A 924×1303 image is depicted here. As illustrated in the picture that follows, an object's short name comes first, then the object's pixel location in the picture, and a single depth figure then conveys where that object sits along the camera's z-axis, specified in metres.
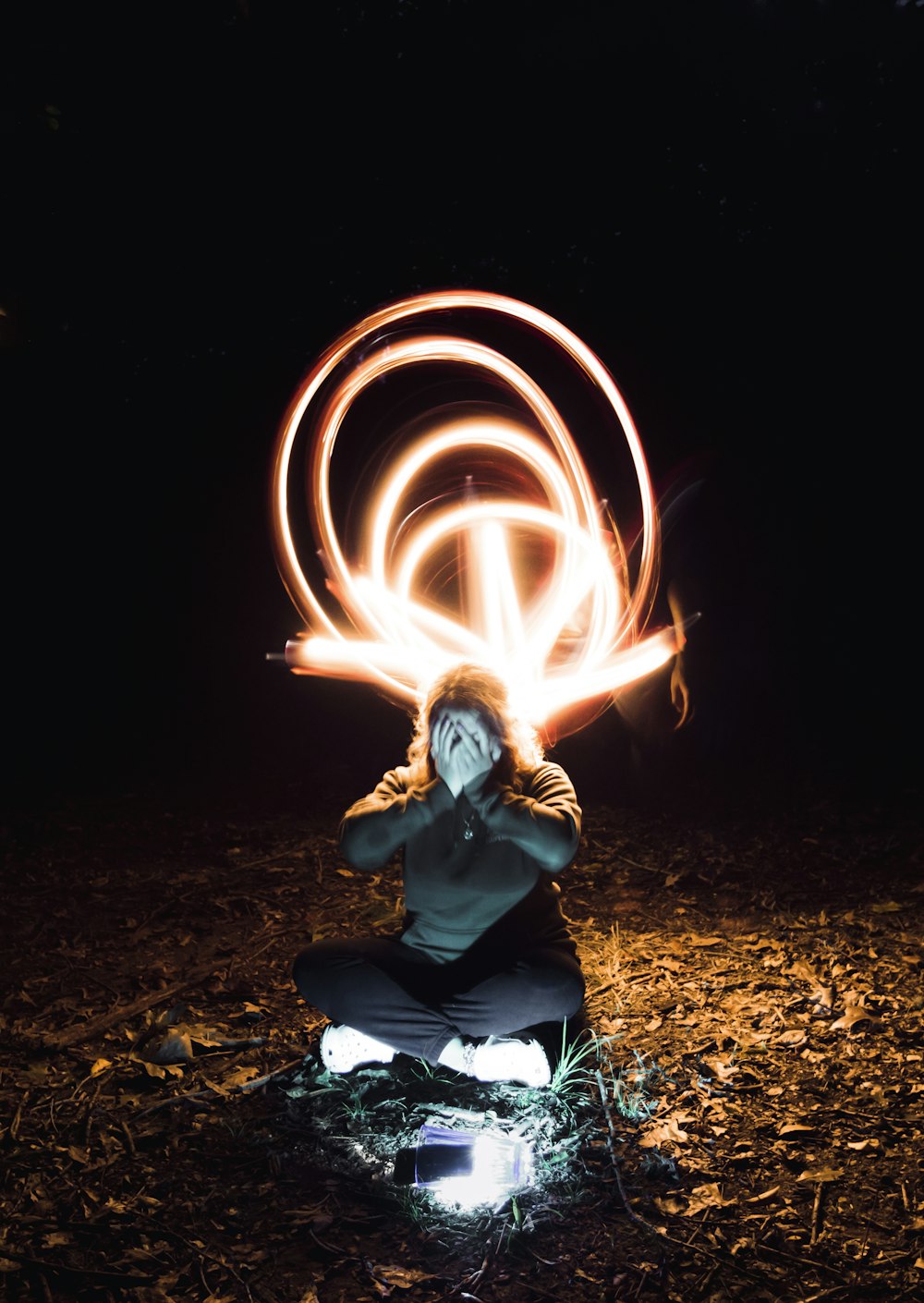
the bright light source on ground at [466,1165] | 2.96
